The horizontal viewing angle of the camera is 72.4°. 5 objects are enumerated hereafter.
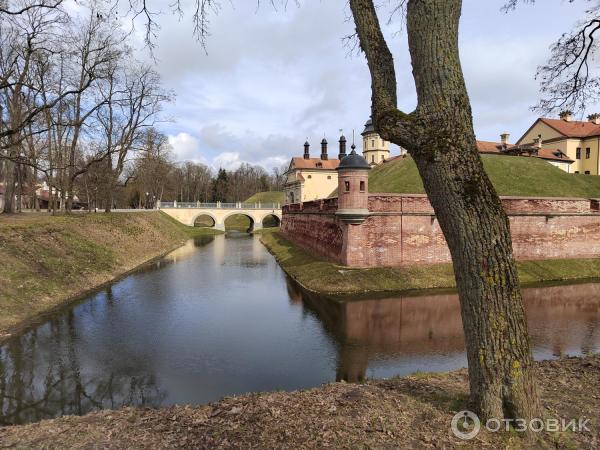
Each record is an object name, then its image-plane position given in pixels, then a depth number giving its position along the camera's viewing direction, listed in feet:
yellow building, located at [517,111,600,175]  152.15
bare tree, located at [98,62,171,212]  91.81
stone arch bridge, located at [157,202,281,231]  180.55
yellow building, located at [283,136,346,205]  203.21
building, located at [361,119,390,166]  196.95
